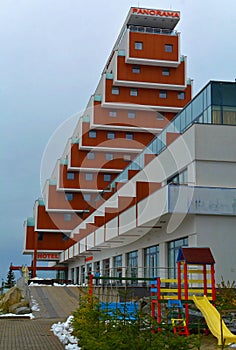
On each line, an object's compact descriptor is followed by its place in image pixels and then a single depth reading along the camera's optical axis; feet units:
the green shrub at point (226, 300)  49.70
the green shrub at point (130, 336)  26.58
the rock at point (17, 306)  82.73
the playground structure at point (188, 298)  43.39
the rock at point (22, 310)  80.75
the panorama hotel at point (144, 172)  80.69
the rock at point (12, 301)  83.61
